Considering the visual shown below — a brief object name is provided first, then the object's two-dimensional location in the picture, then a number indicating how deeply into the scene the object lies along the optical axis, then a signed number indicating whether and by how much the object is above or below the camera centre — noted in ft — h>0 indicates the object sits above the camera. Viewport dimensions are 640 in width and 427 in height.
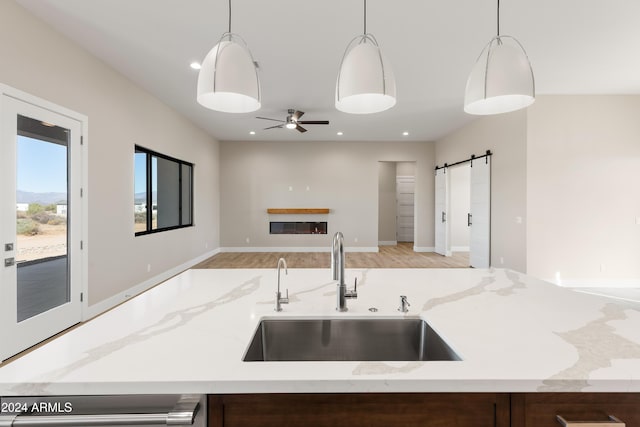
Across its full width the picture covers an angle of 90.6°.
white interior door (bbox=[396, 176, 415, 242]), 32.50 +0.41
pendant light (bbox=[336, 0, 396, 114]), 3.89 +1.71
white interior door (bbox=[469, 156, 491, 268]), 18.48 -0.17
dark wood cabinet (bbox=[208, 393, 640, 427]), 2.55 -1.60
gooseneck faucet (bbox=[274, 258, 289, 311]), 4.05 -1.19
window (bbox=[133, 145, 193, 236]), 15.03 +1.00
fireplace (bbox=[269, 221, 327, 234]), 27.27 -1.41
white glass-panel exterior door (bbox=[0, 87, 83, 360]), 8.17 -0.37
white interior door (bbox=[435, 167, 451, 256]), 24.90 -0.15
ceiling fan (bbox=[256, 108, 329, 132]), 17.65 +5.19
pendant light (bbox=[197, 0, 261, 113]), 3.85 +1.71
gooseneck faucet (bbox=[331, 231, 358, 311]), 4.04 -0.75
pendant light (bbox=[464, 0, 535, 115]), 3.83 +1.69
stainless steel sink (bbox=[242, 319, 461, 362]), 3.91 -1.61
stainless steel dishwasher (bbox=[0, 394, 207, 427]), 2.39 -1.54
